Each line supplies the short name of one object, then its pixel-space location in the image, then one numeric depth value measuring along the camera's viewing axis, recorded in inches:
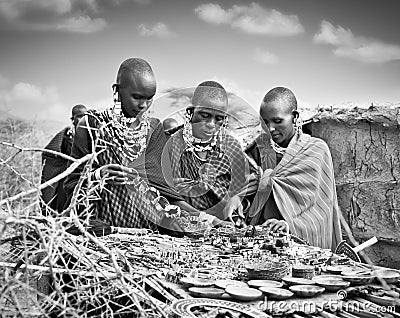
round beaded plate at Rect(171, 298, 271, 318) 86.2
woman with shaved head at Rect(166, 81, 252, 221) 170.6
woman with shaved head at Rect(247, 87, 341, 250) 186.1
